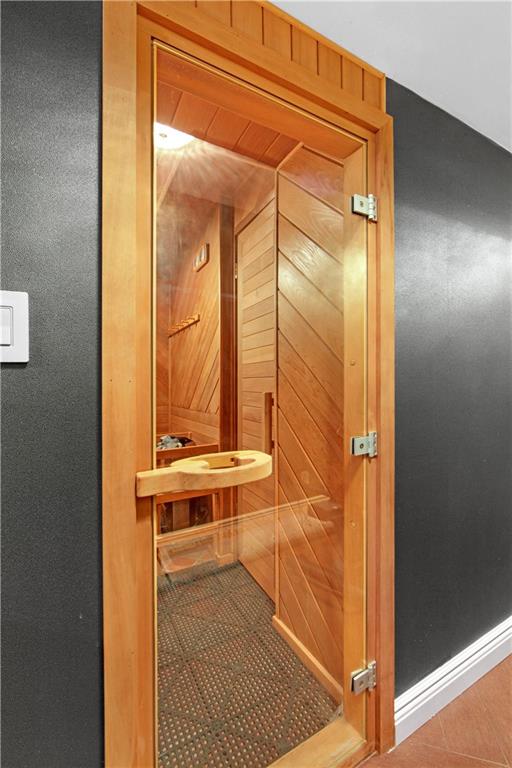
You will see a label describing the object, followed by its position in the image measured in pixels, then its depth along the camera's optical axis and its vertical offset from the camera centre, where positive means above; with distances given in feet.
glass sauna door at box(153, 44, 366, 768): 3.31 -0.34
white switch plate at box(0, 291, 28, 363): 2.40 +0.36
